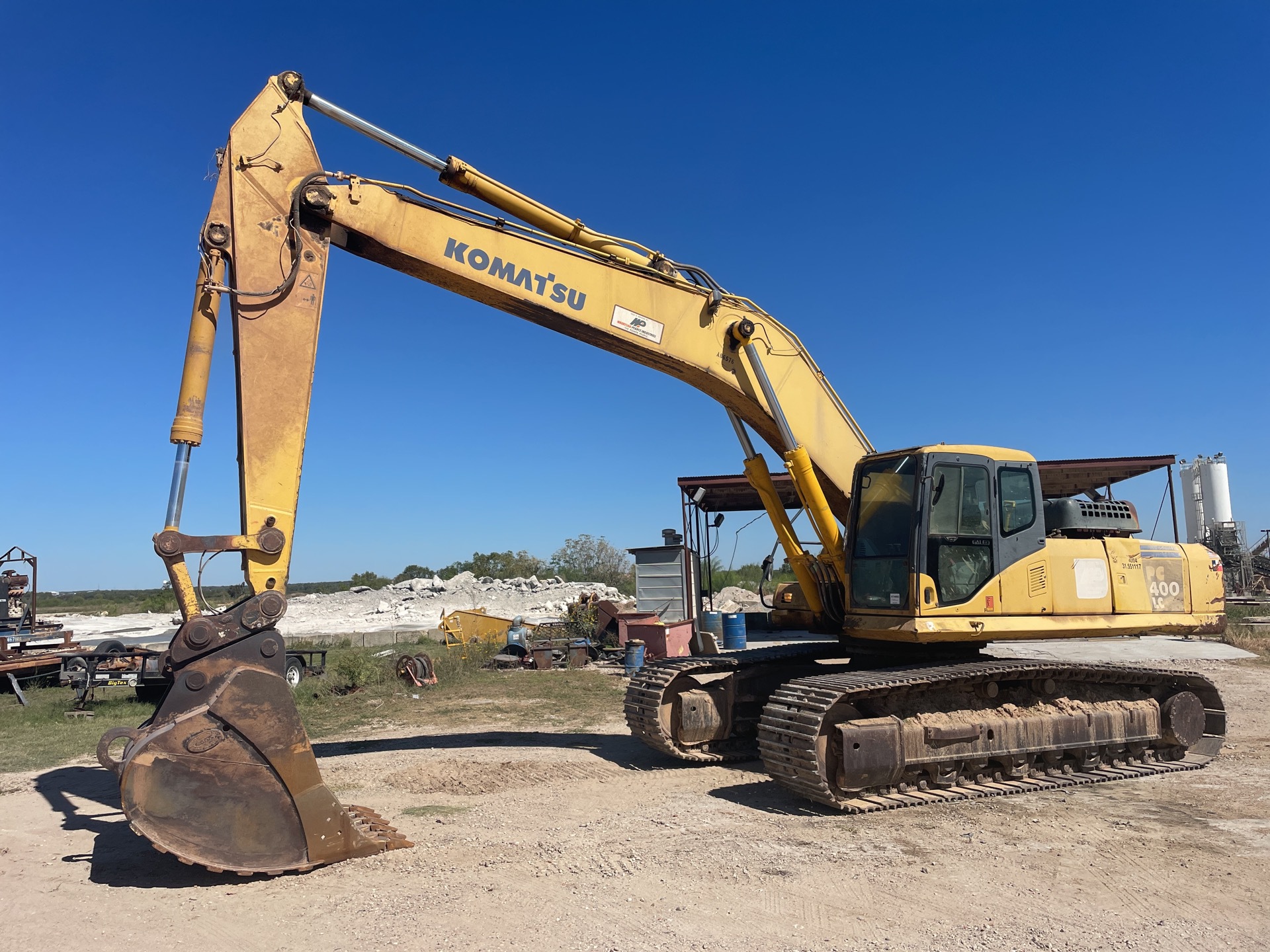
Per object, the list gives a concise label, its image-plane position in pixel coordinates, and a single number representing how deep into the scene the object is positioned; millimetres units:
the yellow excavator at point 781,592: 5250
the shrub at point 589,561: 55906
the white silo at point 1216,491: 36281
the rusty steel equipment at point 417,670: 15398
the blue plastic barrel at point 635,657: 17219
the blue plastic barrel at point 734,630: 20609
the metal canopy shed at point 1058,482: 21234
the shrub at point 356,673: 14844
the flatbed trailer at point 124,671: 13922
